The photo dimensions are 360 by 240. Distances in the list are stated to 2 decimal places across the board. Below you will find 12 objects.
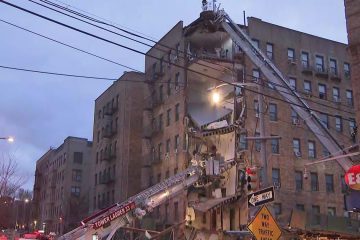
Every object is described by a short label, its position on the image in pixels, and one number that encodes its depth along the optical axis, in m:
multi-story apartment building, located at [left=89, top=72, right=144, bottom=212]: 52.44
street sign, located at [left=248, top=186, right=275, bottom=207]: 14.26
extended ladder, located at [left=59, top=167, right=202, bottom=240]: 21.92
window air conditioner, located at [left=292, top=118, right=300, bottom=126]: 44.72
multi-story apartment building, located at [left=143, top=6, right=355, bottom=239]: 42.16
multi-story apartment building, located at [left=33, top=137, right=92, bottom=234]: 73.06
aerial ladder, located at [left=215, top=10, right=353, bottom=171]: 24.66
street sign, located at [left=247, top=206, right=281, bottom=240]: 12.52
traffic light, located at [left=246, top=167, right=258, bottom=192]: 17.69
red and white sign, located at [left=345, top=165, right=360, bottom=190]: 16.30
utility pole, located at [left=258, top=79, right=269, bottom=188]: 18.53
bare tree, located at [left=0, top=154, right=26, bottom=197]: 41.47
